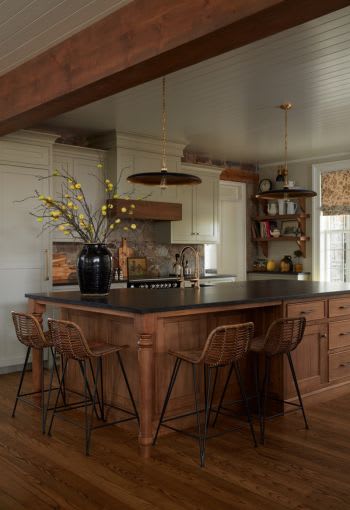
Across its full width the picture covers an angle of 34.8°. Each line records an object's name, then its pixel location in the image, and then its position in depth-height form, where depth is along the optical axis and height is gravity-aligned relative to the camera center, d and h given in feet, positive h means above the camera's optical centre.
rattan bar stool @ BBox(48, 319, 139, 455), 11.74 -1.90
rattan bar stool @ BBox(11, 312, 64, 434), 13.25 -1.76
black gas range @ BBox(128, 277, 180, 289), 21.88 -0.83
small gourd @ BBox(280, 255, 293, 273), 27.96 -0.11
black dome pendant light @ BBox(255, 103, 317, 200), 17.17 +2.17
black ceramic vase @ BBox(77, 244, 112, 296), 14.71 -0.19
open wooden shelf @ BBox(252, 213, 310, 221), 27.31 +2.25
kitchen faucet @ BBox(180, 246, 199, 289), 17.36 -0.54
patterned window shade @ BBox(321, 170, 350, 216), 26.05 +3.28
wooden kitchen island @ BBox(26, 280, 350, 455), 11.91 -1.57
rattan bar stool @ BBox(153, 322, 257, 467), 11.12 -1.86
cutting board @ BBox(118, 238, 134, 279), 23.66 +0.26
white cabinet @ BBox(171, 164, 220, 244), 24.84 +2.40
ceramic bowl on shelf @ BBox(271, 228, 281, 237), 28.40 +1.52
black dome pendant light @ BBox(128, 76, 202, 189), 14.53 +2.26
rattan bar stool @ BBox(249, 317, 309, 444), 12.50 -1.81
